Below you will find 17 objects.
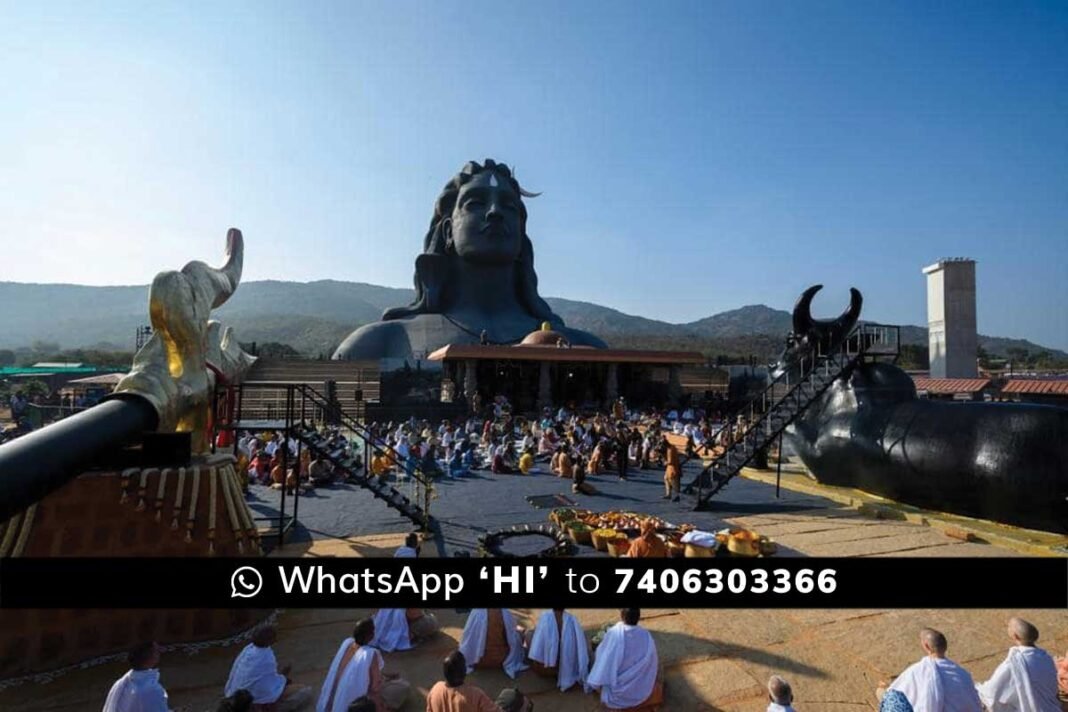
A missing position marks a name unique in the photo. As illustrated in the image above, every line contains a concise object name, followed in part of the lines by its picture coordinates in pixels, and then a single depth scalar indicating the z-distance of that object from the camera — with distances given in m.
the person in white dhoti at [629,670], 4.77
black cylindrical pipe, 3.66
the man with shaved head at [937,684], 4.10
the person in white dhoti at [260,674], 4.60
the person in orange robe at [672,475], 13.01
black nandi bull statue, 9.44
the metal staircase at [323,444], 9.11
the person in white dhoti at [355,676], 4.38
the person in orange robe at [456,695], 3.97
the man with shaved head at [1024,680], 4.26
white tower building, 35.59
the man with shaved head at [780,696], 3.86
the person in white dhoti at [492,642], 5.57
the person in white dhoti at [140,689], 4.02
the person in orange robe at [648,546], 7.73
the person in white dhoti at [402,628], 5.98
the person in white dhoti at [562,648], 5.31
